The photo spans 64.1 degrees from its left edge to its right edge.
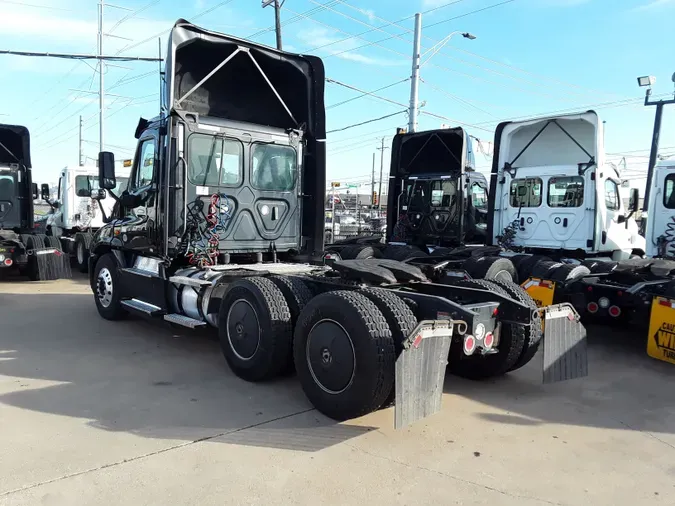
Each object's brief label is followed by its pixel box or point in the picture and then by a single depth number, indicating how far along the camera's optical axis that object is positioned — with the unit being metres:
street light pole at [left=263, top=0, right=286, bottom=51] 19.38
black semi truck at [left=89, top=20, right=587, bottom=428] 4.02
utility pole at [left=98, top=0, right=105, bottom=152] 31.92
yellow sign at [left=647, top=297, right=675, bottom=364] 5.66
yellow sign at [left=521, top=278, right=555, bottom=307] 6.91
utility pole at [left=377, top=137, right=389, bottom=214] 42.70
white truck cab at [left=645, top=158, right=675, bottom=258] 8.12
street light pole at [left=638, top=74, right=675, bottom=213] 17.05
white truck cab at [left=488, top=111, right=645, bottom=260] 8.97
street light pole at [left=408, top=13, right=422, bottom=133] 18.56
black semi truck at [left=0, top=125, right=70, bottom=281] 11.59
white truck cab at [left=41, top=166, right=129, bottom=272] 14.63
